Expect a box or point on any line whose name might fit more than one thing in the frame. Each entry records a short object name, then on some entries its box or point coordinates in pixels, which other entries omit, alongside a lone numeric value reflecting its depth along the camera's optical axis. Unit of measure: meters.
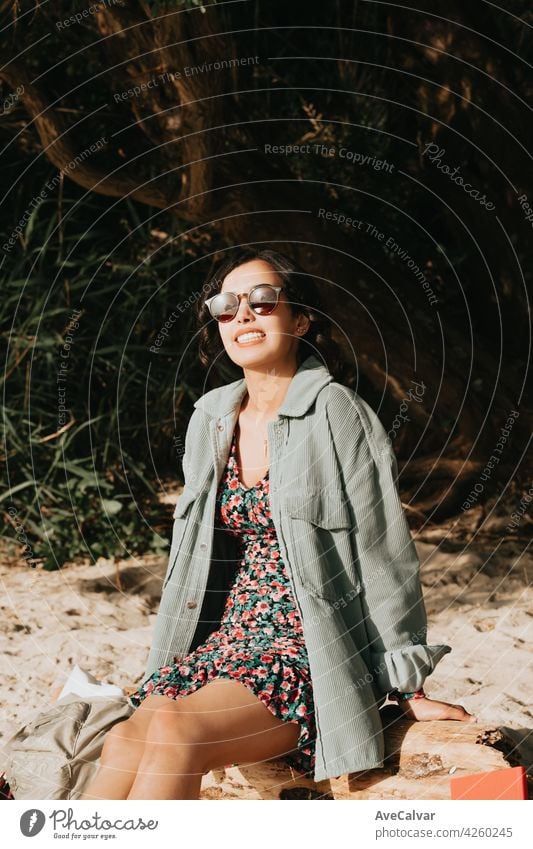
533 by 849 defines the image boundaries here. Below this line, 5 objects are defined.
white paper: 2.90
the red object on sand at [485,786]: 2.35
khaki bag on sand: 2.61
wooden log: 2.38
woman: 2.36
